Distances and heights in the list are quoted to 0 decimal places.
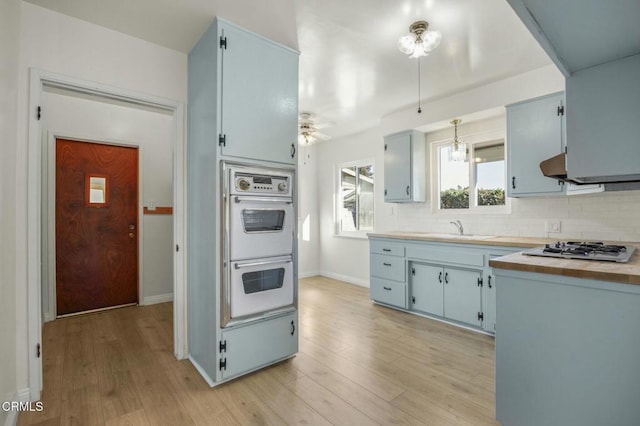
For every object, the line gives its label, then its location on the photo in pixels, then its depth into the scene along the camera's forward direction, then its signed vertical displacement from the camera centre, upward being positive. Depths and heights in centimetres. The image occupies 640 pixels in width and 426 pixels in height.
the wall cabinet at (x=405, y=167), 392 +63
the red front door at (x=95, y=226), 354 -14
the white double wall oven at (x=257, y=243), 208 -22
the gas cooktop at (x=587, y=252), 154 -22
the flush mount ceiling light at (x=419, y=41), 206 +122
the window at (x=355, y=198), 514 +29
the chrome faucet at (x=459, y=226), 356 -15
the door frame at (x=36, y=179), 191 +23
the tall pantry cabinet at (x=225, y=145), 207 +52
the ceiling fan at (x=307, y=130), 351 +101
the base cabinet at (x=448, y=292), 302 -86
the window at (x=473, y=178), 352 +45
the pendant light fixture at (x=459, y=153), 319 +65
